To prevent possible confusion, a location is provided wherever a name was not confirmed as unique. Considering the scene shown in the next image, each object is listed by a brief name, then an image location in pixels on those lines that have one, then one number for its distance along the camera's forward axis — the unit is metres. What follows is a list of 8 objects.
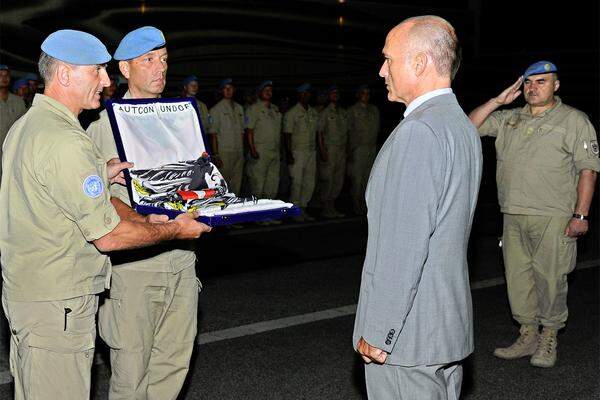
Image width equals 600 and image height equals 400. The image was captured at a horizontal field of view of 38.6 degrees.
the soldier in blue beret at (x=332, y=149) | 14.48
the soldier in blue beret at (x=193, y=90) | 12.85
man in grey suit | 2.95
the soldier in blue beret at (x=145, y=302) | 4.25
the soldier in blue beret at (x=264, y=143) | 13.86
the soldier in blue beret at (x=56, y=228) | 3.31
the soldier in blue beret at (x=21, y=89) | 12.45
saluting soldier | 6.01
